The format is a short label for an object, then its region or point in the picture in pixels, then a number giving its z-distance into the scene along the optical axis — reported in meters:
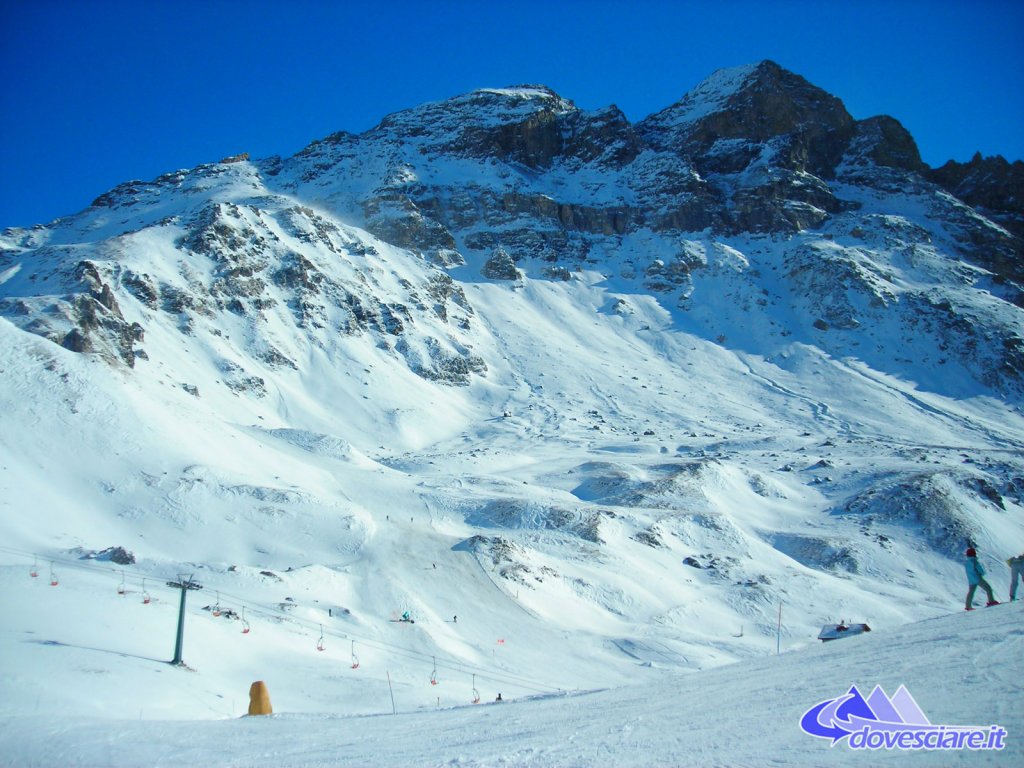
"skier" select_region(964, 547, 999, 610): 15.77
